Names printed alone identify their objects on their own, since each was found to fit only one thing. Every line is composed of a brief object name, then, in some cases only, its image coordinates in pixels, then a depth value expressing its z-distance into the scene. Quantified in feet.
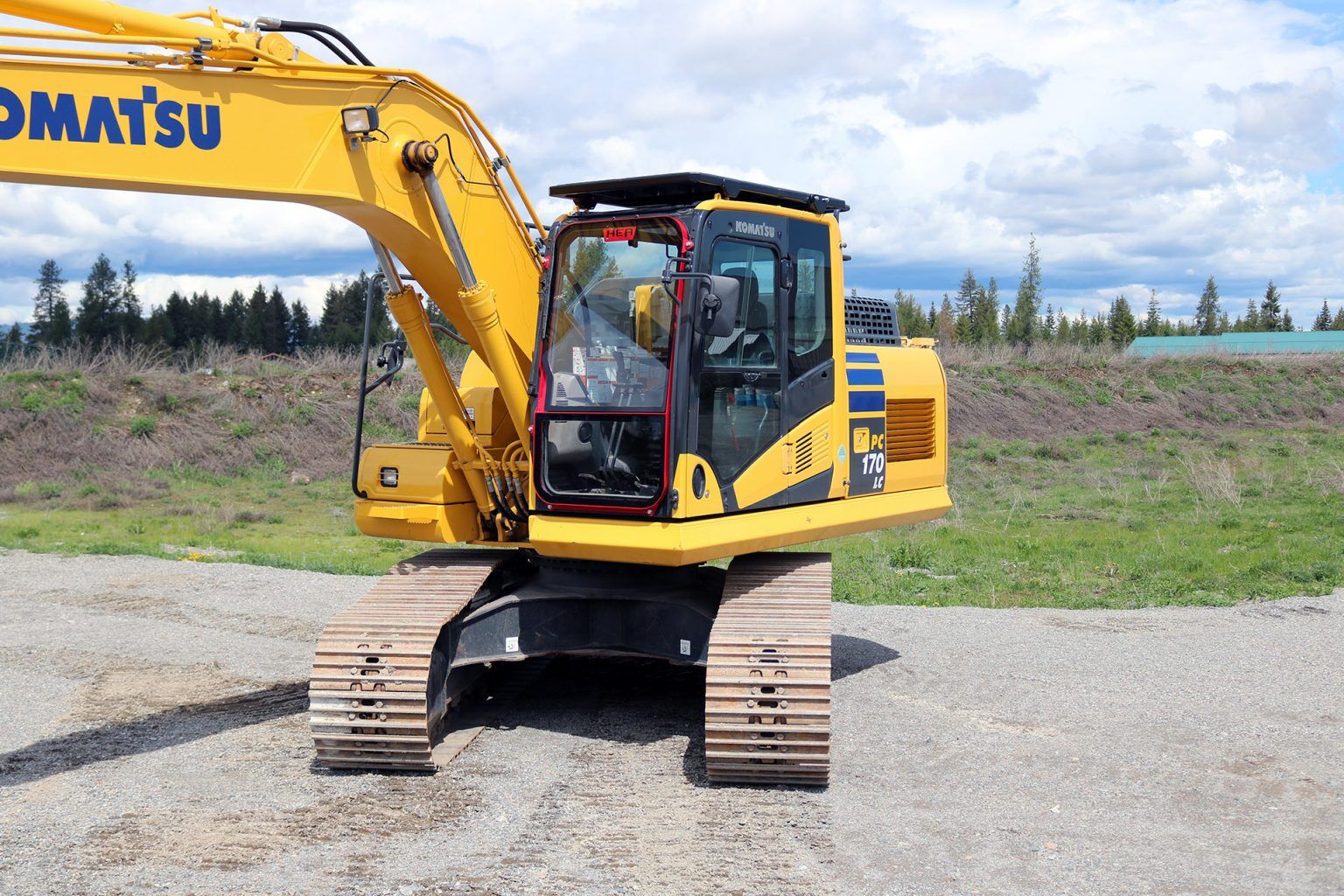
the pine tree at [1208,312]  311.47
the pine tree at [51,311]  192.75
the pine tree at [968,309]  243.81
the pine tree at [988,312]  244.42
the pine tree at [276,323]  192.95
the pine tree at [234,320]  189.88
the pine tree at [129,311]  184.55
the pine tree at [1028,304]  248.52
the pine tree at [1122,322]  271.49
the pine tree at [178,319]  185.88
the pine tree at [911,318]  221.66
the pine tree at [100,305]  189.26
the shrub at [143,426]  82.33
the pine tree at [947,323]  239.03
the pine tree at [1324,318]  308.81
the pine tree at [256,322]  188.96
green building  209.58
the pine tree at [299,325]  198.39
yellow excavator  19.97
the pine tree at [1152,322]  295.89
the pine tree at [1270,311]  302.86
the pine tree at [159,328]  181.88
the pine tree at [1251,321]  303.07
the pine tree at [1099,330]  264.23
